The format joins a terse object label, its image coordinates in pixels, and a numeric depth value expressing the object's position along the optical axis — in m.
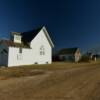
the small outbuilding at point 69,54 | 33.03
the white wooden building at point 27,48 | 15.76
